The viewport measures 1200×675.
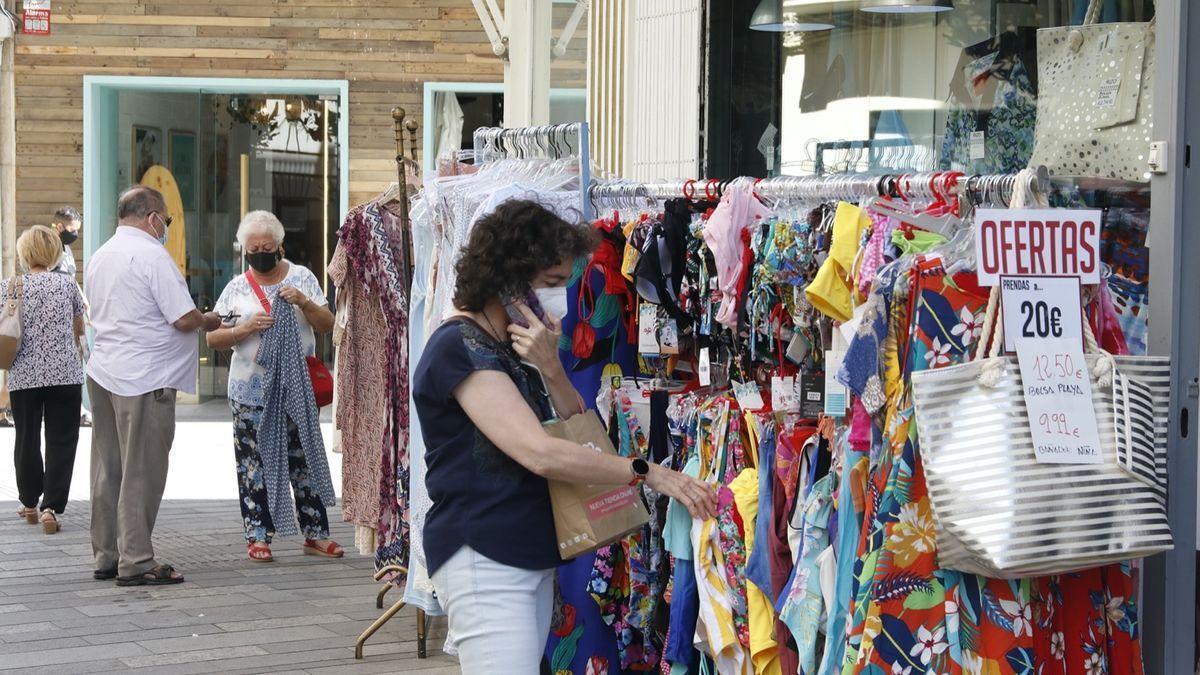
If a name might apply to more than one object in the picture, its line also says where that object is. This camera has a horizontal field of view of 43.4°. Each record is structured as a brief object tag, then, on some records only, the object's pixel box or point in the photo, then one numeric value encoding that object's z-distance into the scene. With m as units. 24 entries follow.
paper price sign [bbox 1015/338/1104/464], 3.41
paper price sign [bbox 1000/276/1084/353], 3.51
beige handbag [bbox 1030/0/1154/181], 4.15
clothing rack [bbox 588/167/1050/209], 3.76
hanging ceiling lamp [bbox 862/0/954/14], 5.93
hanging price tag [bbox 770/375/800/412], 4.34
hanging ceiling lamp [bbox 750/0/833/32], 6.59
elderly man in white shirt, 7.72
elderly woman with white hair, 8.34
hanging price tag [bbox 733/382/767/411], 4.50
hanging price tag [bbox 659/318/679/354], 4.78
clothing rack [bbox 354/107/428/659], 6.20
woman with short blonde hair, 9.38
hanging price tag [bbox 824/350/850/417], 3.95
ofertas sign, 3.51
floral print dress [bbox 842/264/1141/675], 3.59
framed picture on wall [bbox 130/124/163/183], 15.38
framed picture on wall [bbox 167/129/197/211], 15.41
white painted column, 7.82
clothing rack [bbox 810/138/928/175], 6.09
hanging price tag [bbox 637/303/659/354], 4.79
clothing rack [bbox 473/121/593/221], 5.25
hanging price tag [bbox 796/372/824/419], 4.23
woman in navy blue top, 3.65
